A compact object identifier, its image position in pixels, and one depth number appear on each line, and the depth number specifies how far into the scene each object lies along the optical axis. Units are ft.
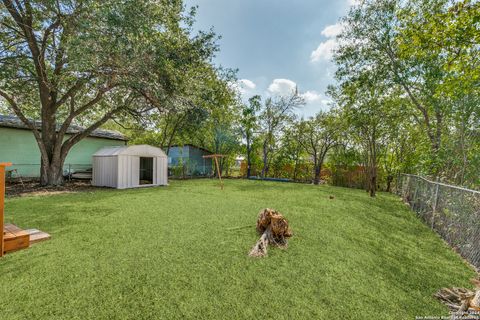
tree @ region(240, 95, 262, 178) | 50.14
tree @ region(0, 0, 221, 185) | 17.62
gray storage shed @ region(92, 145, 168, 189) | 28.12
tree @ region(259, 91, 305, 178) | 48.21
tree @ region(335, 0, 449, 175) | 21.90
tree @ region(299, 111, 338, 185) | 44.06
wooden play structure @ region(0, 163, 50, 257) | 7.89
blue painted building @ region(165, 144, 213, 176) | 47.19
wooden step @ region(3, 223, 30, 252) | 8.69
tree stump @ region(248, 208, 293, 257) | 9.46
